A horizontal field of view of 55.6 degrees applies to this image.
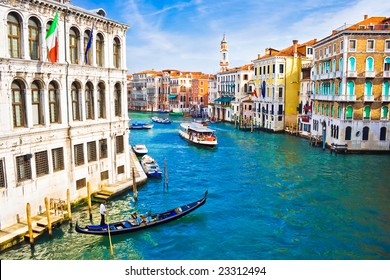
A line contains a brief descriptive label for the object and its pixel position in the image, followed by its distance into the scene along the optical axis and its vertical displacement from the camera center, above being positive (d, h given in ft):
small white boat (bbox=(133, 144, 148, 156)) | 88.12 -12.67
